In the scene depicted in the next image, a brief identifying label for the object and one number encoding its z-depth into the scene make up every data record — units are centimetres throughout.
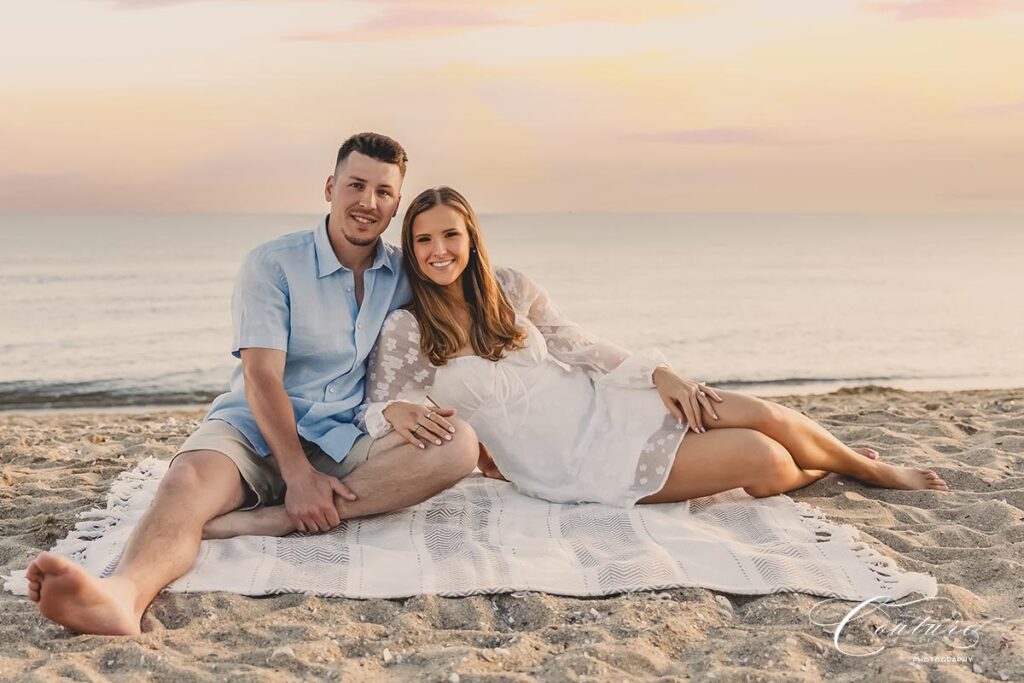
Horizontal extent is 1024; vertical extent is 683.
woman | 452
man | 421
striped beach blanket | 370
